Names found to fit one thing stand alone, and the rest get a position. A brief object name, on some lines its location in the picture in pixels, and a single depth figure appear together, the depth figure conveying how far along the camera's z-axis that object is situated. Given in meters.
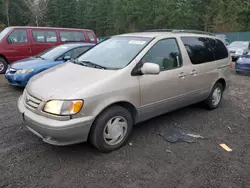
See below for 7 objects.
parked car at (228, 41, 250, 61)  13.75
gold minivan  2.84
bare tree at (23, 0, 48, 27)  36.79
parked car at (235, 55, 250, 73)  9.55
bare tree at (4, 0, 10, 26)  36.58
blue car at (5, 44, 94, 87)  6.15
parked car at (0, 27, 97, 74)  8.52
